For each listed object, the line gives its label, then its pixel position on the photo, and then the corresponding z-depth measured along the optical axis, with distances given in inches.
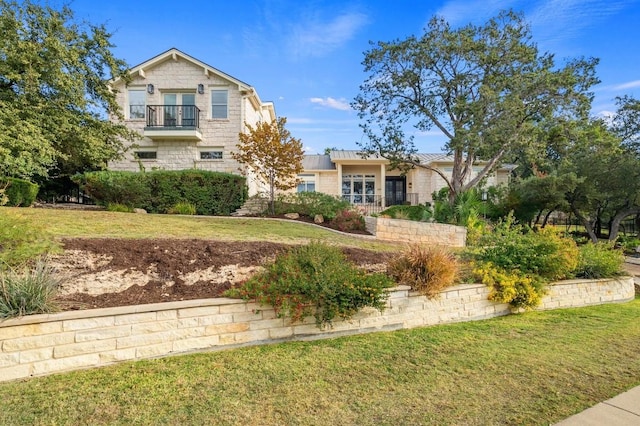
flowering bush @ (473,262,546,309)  222.7
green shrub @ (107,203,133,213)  445.4
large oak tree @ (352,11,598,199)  452.1
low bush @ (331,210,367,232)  406.3
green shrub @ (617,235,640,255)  607.5
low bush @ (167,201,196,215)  459.8
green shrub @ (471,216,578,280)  242.2
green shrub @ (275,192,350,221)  438.9
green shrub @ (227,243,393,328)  159.0
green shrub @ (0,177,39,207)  412.2
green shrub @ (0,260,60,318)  126.0
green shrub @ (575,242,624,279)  287.7
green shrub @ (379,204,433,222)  481.4
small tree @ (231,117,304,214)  479.5
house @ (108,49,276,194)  644.7
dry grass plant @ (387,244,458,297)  199.9
